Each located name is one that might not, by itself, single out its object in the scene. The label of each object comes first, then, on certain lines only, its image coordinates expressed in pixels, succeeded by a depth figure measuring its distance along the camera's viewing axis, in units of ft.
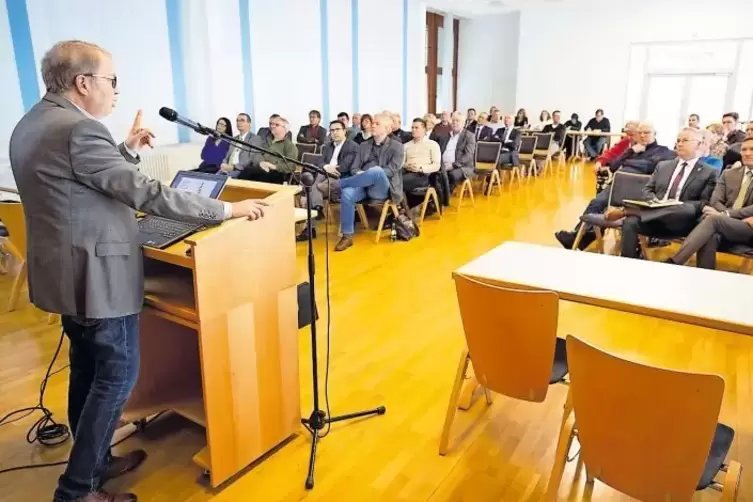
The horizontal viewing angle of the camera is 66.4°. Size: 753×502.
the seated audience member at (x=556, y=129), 41.55
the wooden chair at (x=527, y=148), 31.73
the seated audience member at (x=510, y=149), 29.45
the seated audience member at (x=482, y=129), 35.78
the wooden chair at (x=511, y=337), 6.36
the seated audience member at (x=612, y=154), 19.81
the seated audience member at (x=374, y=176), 18.58
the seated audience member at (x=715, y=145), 15.85
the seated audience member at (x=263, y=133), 25.28
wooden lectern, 6.41
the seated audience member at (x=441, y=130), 25.68
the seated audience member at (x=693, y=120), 29.46
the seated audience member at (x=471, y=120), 38.74
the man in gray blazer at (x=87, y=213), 5.49
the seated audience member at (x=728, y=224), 13.50
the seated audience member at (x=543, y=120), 47.10
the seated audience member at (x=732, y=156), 19.69
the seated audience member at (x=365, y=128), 25.25
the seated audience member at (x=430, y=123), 28.99
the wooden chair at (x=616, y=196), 16.38
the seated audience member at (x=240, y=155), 21.62
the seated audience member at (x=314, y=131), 28.58
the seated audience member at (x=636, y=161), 17.46
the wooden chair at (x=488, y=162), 27.04
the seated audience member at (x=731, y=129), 25.06
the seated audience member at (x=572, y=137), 45.83
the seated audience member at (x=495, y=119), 39.61
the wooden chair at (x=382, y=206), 18.90
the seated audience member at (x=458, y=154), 24.30
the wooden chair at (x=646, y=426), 4.63
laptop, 6.53
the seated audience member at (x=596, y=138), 44.88
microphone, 6.15
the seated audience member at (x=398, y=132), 24.78
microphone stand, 6.86
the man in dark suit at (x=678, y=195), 14.67
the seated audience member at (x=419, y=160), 21.36
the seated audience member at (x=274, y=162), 20.76
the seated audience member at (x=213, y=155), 23.02
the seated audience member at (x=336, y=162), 19.89
